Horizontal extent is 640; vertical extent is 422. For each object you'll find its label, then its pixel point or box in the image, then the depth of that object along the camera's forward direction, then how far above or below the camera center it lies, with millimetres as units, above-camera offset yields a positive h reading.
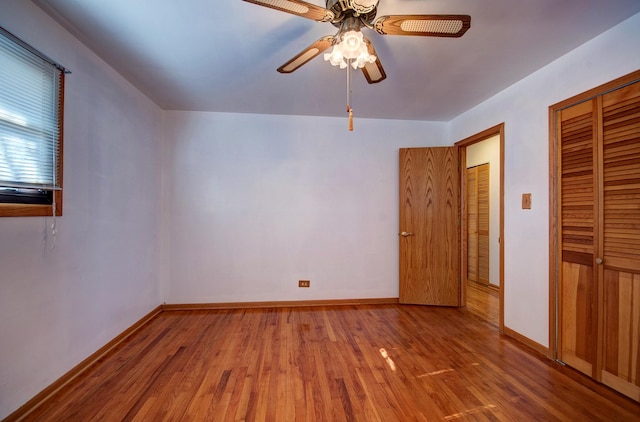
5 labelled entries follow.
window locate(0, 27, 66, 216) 1429 +503
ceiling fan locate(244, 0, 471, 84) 1227 +994
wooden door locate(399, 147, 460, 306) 3307 -189
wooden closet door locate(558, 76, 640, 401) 1675 -183
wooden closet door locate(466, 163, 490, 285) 4309 -192
